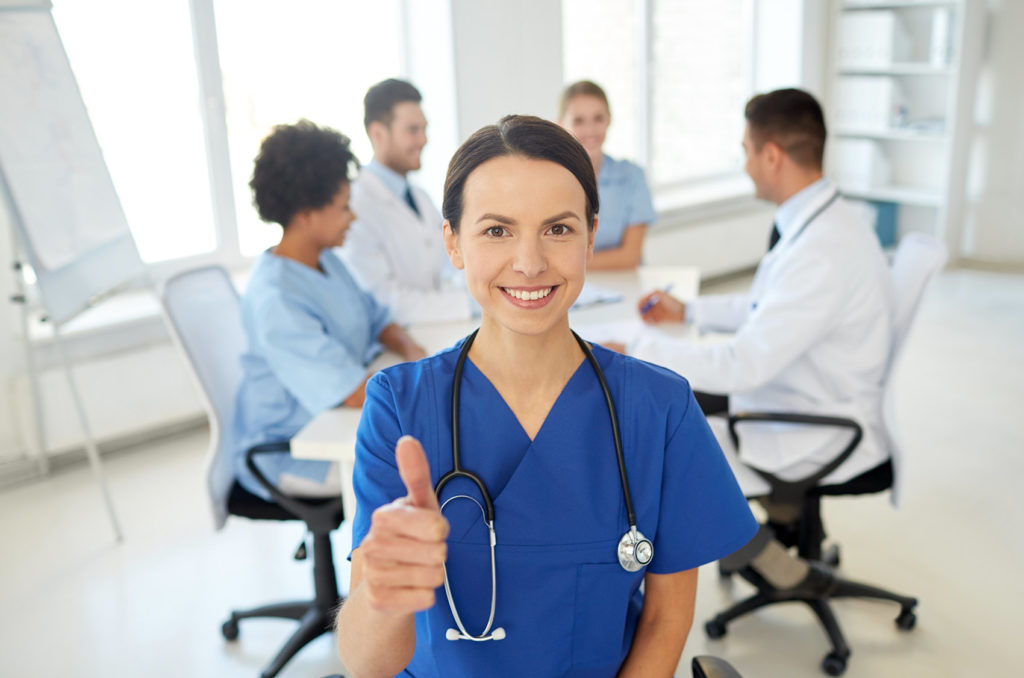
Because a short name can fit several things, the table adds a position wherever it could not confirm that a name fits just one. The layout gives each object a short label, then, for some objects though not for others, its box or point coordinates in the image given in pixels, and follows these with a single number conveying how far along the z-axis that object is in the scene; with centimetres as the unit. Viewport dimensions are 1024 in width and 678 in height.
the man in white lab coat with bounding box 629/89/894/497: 210
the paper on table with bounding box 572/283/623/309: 272
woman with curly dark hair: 205
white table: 191
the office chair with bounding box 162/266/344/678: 210
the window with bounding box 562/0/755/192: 526
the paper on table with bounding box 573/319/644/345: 234
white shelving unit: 545
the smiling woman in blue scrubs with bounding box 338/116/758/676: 116
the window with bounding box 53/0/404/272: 366
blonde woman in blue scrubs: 319
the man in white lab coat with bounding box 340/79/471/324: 272
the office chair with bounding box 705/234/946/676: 214
